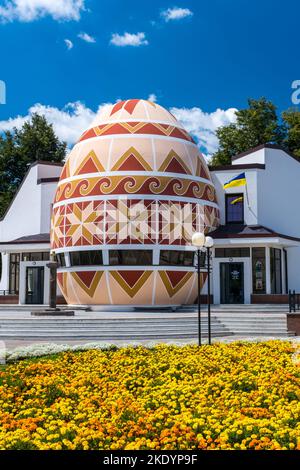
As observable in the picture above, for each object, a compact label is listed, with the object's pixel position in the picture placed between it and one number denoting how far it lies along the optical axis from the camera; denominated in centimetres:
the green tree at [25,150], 5253
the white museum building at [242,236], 2838
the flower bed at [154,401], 556
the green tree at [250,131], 4731
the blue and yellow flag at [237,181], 2980
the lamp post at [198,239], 1496
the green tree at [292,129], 4581
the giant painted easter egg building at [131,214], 2488
